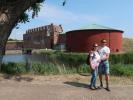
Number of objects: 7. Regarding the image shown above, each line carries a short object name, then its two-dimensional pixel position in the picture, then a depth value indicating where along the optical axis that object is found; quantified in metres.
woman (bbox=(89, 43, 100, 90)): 4.31
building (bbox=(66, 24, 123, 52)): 23.62
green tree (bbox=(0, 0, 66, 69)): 5.08
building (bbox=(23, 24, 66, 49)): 30.14
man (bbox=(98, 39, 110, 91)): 4.33
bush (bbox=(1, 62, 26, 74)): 5.47
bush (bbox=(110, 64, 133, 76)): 5.75
